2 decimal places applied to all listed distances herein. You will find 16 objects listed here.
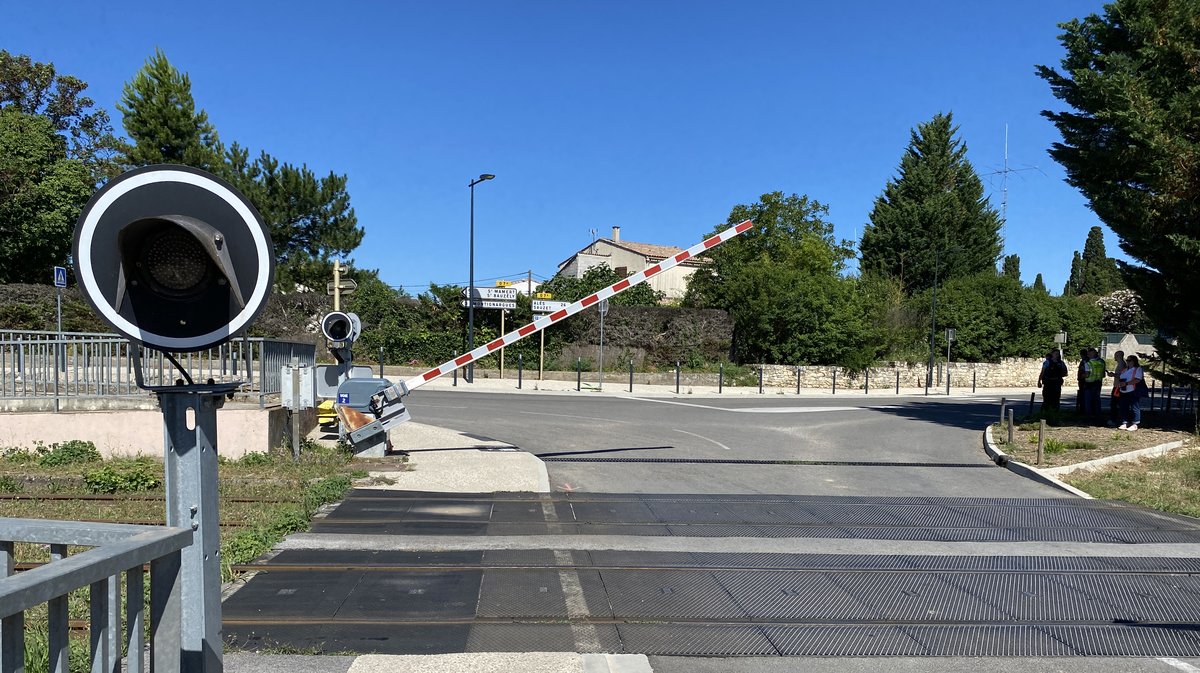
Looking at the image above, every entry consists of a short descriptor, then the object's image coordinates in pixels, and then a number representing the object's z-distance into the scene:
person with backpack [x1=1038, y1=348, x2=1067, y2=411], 19.30
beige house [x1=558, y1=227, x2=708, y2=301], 64.94
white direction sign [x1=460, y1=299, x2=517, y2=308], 31.73
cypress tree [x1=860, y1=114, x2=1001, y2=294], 59.41
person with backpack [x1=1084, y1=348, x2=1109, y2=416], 17.61
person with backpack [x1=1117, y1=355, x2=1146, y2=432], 15.41
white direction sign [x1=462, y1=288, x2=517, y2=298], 31.95
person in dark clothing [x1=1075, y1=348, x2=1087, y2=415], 18.06
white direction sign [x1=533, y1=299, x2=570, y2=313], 29.12
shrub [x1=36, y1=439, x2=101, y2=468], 9.91
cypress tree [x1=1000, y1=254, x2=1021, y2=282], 85.50
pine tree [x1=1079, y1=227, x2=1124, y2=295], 86.00
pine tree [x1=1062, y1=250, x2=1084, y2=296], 93.20
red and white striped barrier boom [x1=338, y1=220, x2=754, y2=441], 11.46
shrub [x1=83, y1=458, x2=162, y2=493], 8.91
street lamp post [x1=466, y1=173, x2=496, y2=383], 30.47
